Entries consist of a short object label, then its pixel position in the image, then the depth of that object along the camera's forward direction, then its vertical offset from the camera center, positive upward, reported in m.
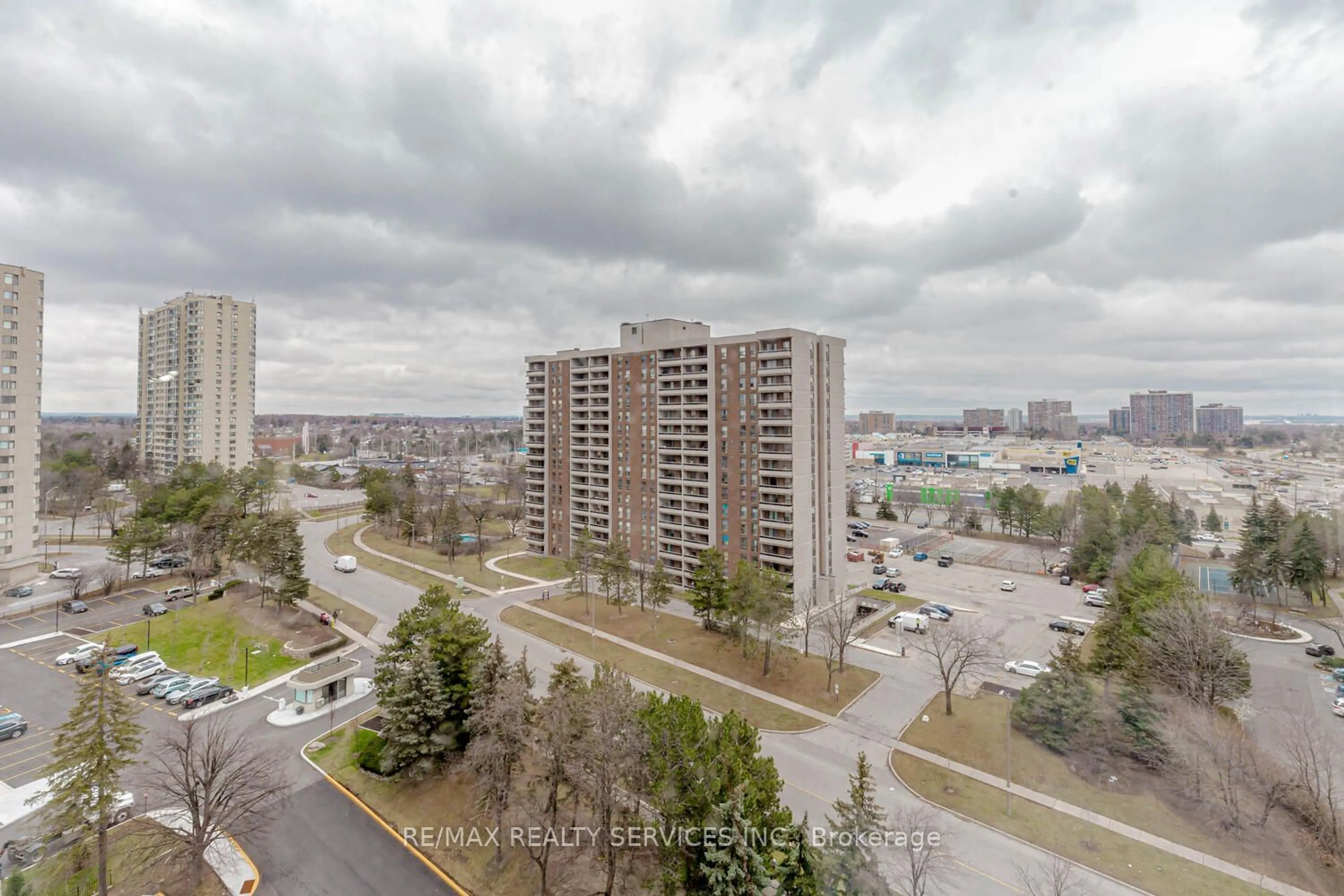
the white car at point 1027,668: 35.31 -13.76
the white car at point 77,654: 35.44 -12.76
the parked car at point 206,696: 30.88 -13.63
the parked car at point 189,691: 31.14 -13.43
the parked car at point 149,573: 53.06 -11.14
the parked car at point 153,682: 32.44 -13.44
